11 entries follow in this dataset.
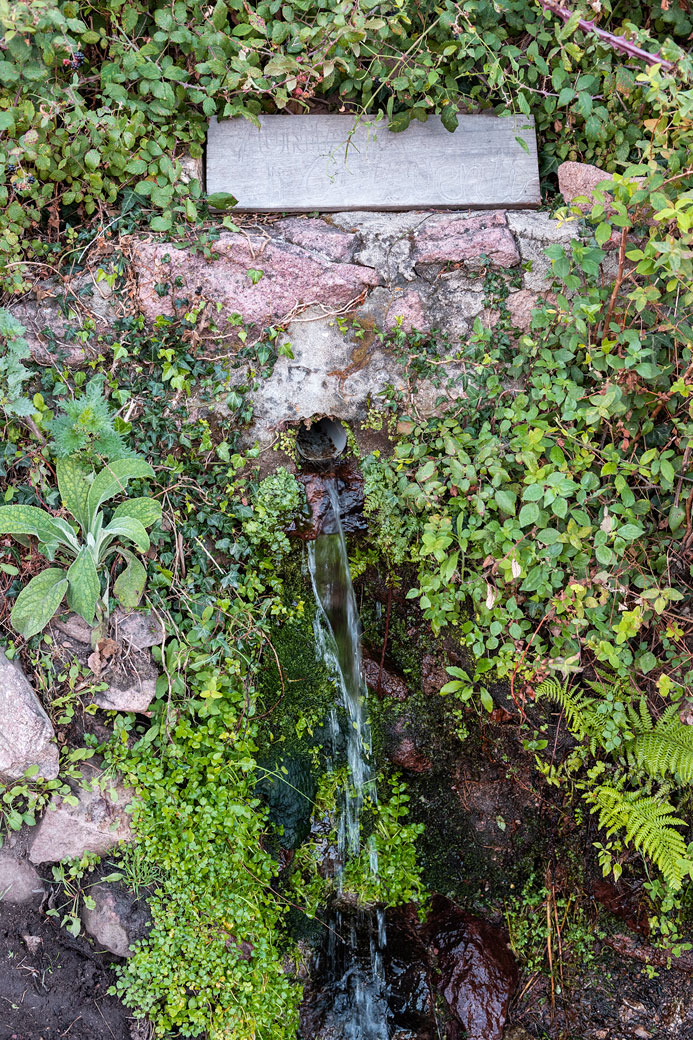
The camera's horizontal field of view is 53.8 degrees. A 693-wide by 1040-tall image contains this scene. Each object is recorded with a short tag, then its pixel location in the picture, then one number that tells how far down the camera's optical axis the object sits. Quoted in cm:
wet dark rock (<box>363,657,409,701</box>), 369
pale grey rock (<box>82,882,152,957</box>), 303
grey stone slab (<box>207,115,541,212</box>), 335
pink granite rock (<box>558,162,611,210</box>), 333
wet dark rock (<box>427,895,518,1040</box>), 330
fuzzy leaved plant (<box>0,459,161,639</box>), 292
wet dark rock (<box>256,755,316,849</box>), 332
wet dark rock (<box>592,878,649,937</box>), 333
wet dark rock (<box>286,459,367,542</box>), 353
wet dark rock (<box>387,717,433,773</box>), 365
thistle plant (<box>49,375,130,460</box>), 302
